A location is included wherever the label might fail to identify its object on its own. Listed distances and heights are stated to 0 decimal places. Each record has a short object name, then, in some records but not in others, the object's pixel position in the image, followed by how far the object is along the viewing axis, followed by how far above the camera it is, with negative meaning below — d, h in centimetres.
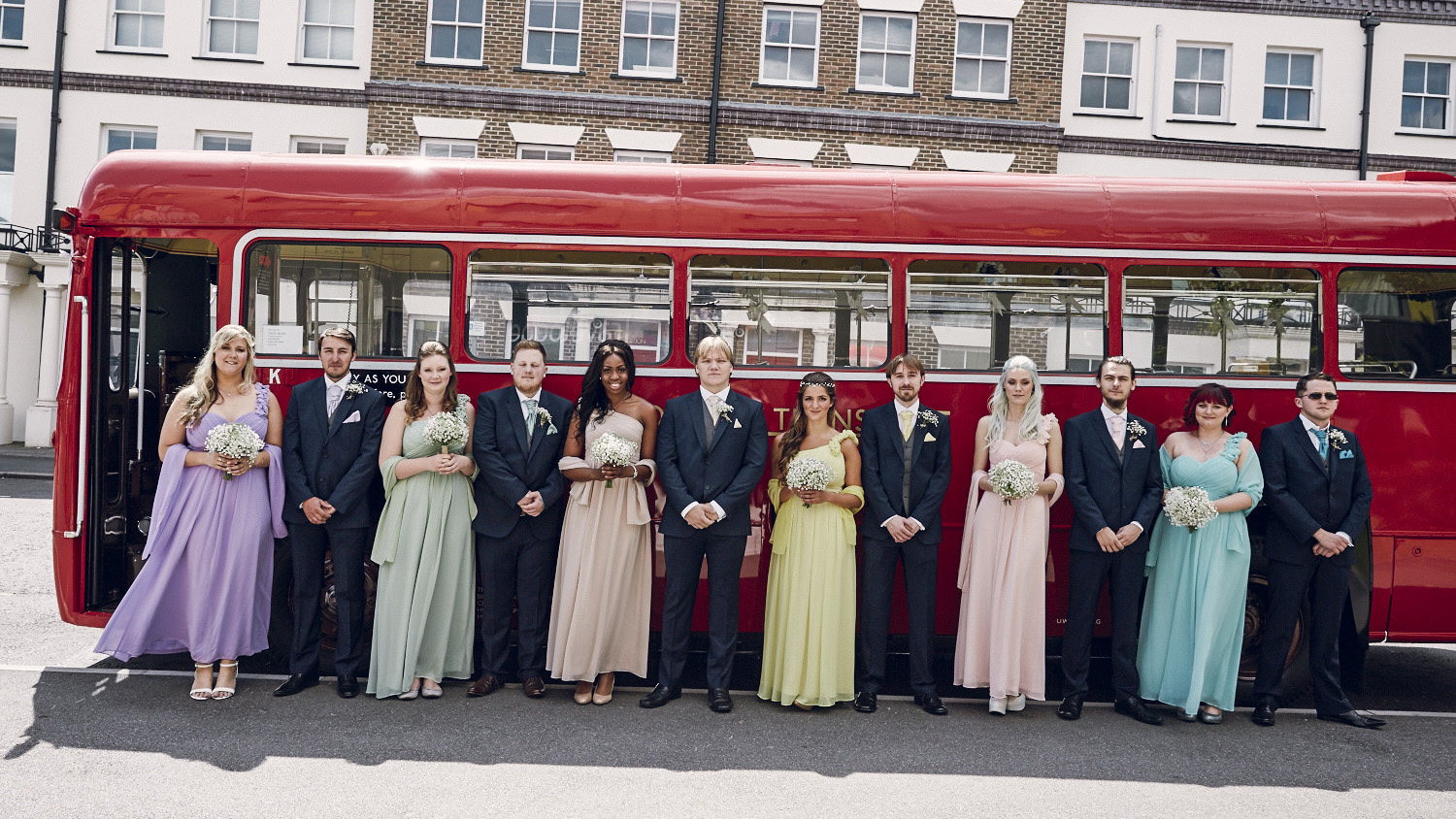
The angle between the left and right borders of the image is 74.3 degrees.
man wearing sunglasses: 554 -56
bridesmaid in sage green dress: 547 -87
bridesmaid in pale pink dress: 551 -83
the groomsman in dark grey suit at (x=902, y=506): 555 -55
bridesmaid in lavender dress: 535 -92
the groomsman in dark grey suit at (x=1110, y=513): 555 -53
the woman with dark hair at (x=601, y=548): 554 -88
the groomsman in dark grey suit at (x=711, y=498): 549 -55
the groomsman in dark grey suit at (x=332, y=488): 548 -60
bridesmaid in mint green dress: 554 -89
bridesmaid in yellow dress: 550 -98
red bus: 585 +74
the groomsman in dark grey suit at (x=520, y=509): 551 -68
